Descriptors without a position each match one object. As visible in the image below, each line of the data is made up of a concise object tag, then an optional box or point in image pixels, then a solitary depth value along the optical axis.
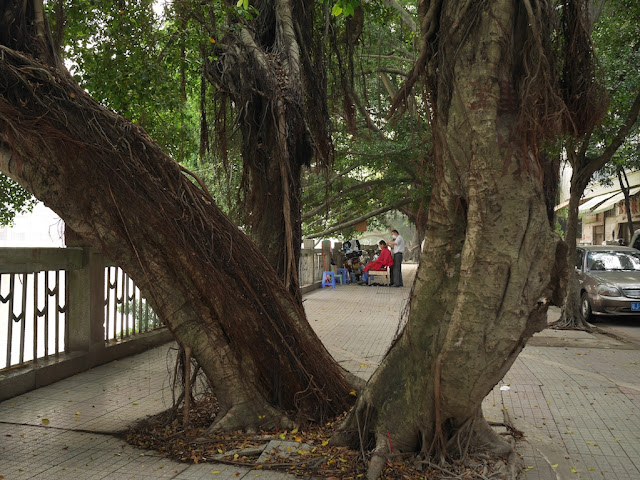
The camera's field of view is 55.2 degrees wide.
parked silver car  12.72
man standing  20.48
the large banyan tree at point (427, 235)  3.83
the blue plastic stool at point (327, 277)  20.23
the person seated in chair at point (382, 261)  20.44
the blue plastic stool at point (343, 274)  22.27
